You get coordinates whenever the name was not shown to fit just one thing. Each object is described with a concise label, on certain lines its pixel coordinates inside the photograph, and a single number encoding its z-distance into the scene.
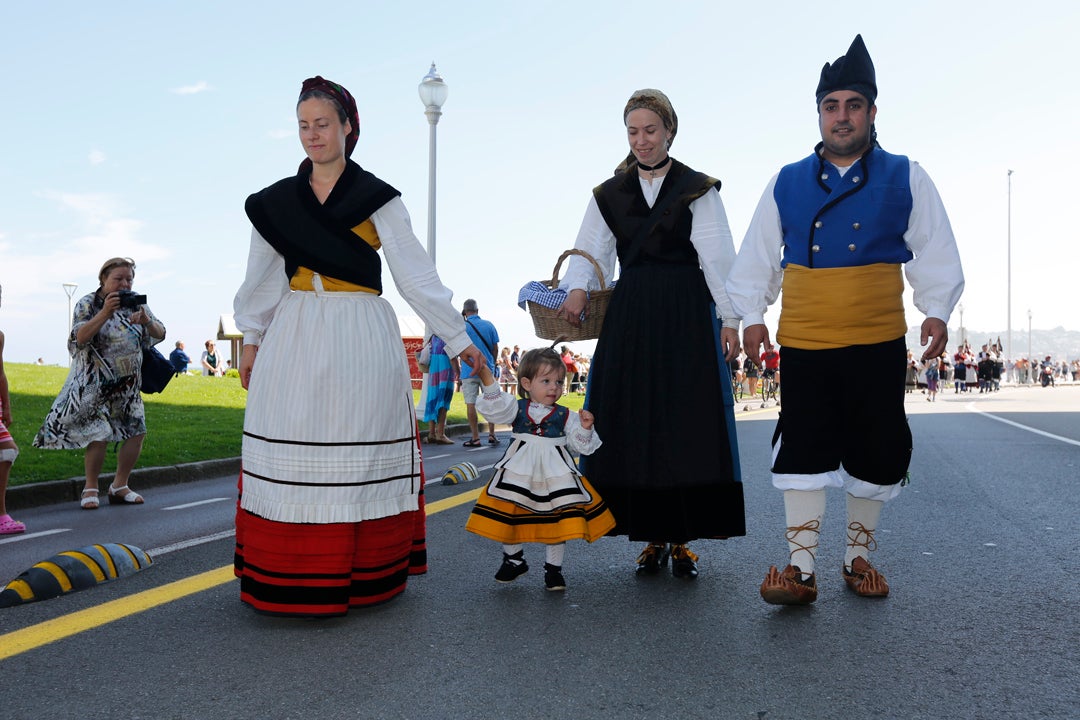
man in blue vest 3.75
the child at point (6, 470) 5.81
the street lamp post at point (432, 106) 17.38
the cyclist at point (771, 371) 24.19
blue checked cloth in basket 4.34
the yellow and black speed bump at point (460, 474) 7.95
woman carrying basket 4.20
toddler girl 4.00
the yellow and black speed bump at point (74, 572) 3.94
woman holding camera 6.75
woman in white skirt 3.55
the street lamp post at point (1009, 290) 70.38
